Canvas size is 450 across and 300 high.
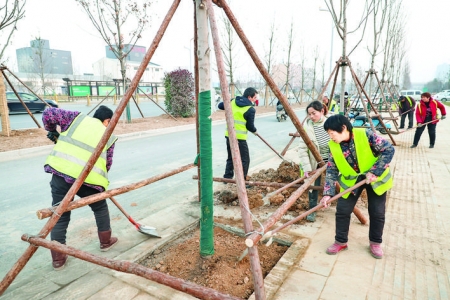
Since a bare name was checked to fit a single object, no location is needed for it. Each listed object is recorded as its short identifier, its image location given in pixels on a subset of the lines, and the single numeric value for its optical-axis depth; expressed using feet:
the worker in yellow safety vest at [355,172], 8.48
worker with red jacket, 25.72
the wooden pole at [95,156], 6.81
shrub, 46.03
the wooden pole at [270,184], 10.72
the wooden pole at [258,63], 7.57
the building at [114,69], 222.69
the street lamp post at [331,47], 64.10
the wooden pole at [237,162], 5.28
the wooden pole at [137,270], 5.05
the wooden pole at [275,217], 5.35
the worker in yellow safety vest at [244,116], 15.46
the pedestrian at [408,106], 38.60
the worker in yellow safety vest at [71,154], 8.50
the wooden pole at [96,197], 6.79
